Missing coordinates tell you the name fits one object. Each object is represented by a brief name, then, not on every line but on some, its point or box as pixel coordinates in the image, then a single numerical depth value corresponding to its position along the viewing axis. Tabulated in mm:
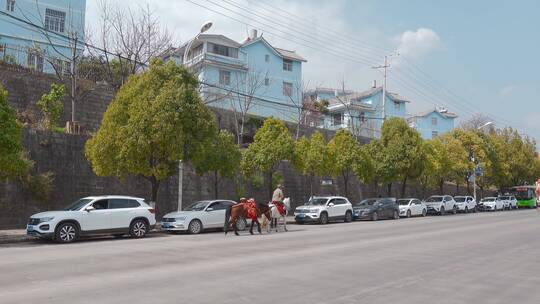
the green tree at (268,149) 30578
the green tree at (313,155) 33688
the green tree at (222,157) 27438
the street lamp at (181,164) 25047
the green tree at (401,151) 40938
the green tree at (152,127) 22891
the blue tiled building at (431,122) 80500
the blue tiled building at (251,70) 47500
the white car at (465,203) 46550
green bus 60750
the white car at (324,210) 29031
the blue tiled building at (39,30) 33719
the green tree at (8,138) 17938
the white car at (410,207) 37812
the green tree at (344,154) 36656
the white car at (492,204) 51500
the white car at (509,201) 54906
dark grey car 33000
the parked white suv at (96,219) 18188
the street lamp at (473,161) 54494
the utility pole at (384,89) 49781
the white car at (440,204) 42284
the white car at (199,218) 22222
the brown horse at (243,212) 21422
